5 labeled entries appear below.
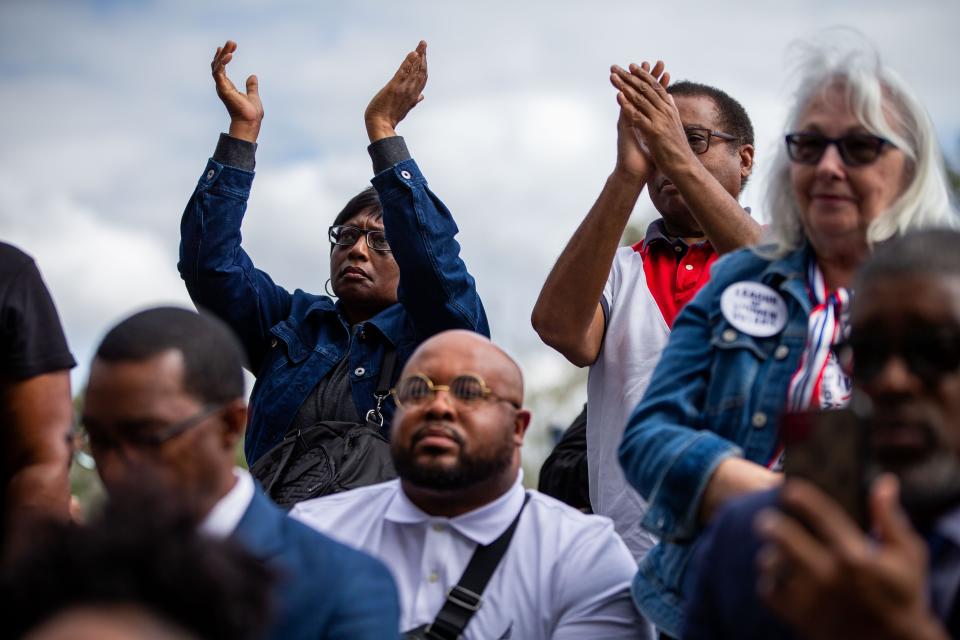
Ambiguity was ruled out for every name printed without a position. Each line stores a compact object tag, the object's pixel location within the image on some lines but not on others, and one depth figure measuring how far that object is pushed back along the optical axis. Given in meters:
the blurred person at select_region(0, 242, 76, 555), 4.02
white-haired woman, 3.35
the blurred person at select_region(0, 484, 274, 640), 2.12
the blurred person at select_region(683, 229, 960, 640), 2.11
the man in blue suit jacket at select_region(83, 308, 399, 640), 3.07
